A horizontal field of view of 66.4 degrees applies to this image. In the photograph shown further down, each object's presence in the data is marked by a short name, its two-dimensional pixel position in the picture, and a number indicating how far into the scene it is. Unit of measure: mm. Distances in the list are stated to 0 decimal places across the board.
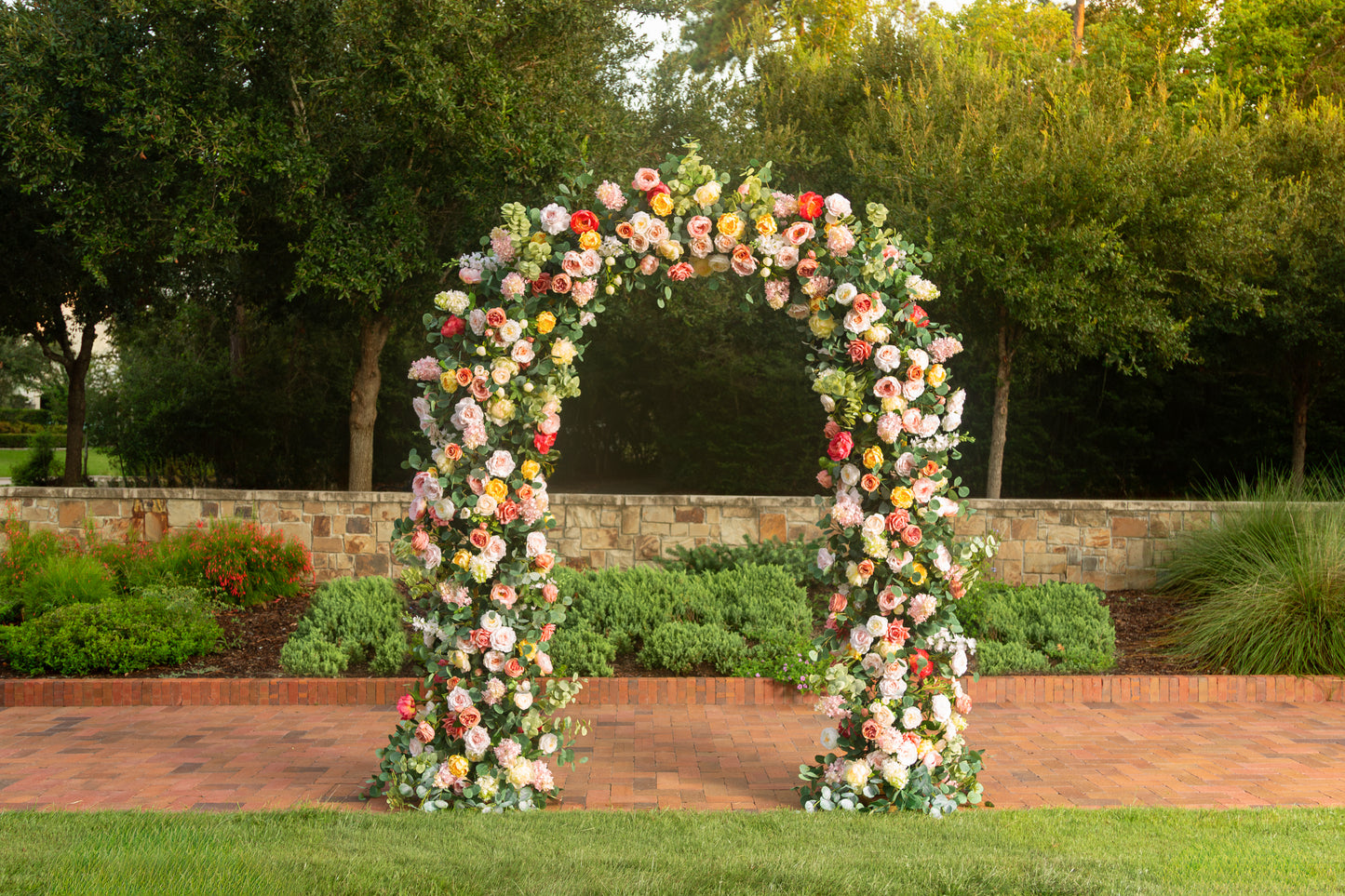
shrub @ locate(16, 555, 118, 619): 7375
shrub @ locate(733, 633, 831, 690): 6836
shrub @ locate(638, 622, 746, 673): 6965
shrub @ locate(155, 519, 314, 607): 8594
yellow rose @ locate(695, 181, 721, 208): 4652
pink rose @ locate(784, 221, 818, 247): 4707
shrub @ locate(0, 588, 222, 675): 6723
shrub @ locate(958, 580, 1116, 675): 7090
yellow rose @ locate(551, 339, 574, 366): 4676
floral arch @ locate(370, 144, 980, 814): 4633
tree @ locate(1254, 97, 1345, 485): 14430
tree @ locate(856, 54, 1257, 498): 11836
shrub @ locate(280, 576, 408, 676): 6848
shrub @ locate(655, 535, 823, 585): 8672
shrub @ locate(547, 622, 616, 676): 6898
